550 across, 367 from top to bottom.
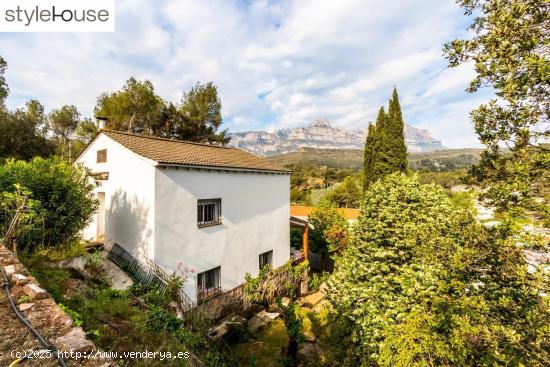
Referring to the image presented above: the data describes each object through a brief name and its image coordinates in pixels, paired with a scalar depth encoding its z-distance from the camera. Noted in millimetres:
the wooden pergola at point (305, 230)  18969
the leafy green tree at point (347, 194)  46469
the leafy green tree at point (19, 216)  7258
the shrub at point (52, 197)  8523
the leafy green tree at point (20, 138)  22812
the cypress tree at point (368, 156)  27531
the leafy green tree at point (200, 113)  31766
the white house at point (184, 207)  10602
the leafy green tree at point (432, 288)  3596
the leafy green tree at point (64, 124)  36781
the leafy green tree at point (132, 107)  28188
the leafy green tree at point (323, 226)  21469
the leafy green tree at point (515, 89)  3461
